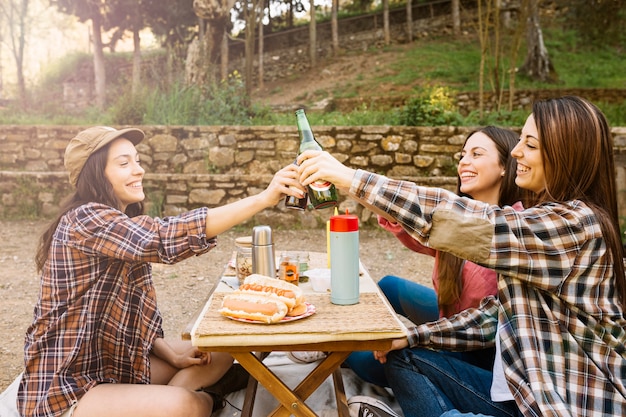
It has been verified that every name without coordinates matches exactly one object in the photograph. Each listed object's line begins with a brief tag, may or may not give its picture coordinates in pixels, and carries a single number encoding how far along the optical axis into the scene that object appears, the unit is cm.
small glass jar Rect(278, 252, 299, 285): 212
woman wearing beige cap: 179
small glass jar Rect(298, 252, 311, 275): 236
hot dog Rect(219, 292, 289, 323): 163
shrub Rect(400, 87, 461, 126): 738
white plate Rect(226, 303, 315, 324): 164
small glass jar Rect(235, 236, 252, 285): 218
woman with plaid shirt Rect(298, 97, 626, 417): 147
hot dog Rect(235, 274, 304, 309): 168
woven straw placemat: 154
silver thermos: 206
